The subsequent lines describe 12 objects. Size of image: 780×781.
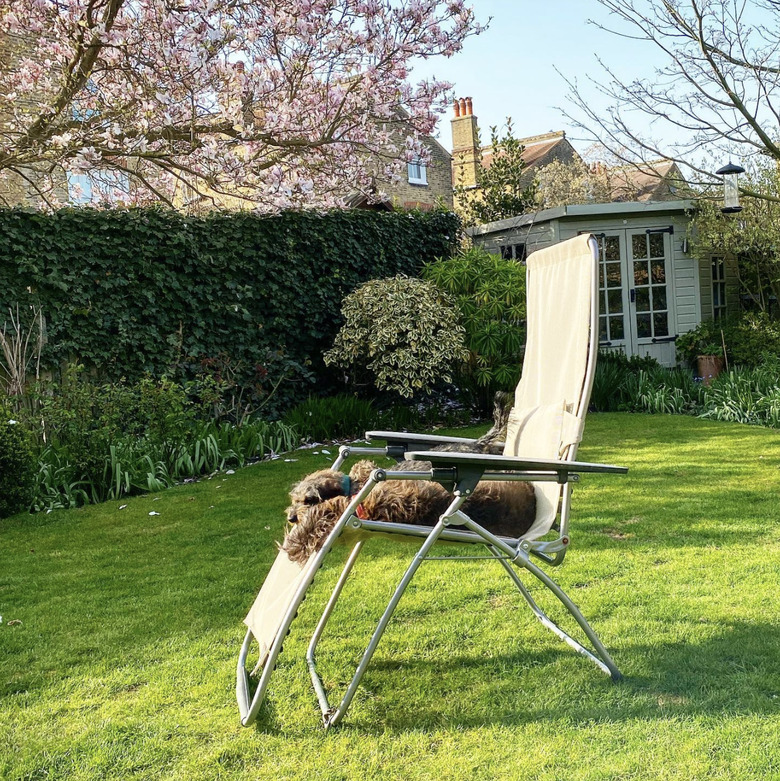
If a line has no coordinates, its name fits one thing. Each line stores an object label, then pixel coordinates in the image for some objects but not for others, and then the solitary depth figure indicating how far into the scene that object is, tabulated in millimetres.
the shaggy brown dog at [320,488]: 2541
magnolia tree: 6250
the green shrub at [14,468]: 5156
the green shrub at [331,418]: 7570
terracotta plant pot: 10445
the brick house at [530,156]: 20406
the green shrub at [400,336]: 7918
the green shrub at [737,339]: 10172
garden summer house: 11203
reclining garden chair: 2189
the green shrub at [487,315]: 8453
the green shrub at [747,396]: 7984
